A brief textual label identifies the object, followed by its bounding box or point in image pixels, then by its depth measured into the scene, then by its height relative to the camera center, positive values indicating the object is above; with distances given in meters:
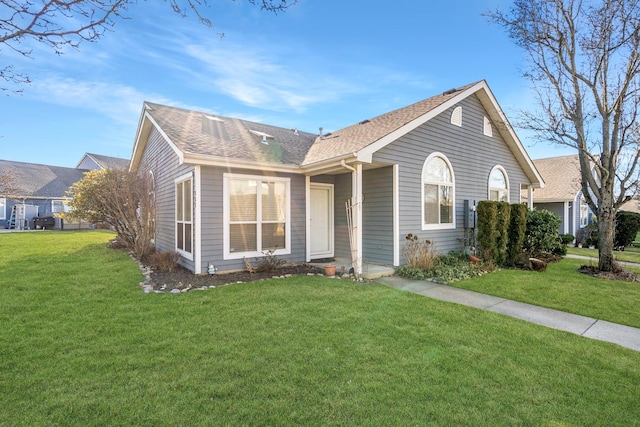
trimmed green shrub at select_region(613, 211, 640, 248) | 13.50 -0.83
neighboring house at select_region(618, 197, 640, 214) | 30.33 +0.18
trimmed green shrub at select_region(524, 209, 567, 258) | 9.68 -0.73
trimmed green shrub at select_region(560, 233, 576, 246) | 14.35 -1.35
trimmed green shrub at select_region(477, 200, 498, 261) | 8.24 -0.46
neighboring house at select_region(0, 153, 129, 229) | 21.92 +1.63
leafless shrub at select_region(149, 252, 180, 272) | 7.49 -1.24
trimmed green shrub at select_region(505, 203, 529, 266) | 8.84 -0.63
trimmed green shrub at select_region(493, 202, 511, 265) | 8.45 -0.55
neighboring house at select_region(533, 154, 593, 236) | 16.30 +0.59
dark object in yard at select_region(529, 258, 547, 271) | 8.08 -1.48
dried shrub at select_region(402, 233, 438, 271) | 7.48 -1.10
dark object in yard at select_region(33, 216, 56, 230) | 21.16 -0.70
